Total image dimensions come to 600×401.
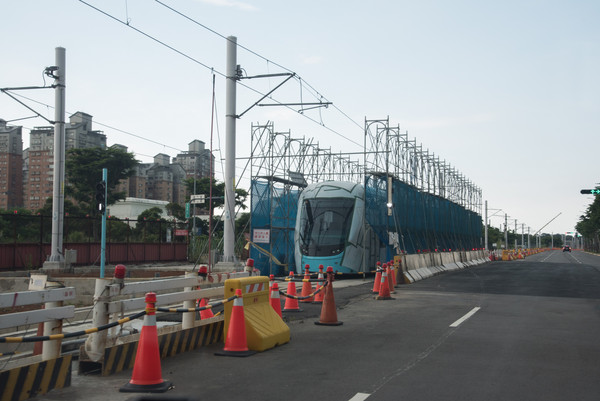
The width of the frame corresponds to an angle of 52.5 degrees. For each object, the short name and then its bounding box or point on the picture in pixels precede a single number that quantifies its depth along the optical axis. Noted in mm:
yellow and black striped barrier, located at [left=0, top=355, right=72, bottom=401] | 5961
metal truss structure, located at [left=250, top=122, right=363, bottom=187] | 32656
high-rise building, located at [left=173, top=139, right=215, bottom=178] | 178750
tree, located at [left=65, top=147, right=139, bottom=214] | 65500
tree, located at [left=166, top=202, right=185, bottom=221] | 75112
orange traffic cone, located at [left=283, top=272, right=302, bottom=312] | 14711
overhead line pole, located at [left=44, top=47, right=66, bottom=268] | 23312
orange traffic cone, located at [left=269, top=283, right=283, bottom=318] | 10953
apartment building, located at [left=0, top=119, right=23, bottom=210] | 147625
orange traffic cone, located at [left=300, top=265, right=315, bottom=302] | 16547
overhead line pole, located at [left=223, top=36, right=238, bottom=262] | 22203
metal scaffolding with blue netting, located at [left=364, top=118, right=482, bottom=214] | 35256
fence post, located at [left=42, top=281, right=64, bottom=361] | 6629
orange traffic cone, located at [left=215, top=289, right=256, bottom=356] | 8805
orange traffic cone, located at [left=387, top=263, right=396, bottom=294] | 20039
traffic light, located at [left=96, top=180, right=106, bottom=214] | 18531
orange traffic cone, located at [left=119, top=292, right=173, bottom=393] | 6625
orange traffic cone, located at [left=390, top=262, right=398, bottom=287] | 23294
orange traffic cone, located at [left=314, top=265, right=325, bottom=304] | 16681
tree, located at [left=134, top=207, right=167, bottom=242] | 43922
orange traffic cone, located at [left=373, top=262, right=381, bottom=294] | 19516
